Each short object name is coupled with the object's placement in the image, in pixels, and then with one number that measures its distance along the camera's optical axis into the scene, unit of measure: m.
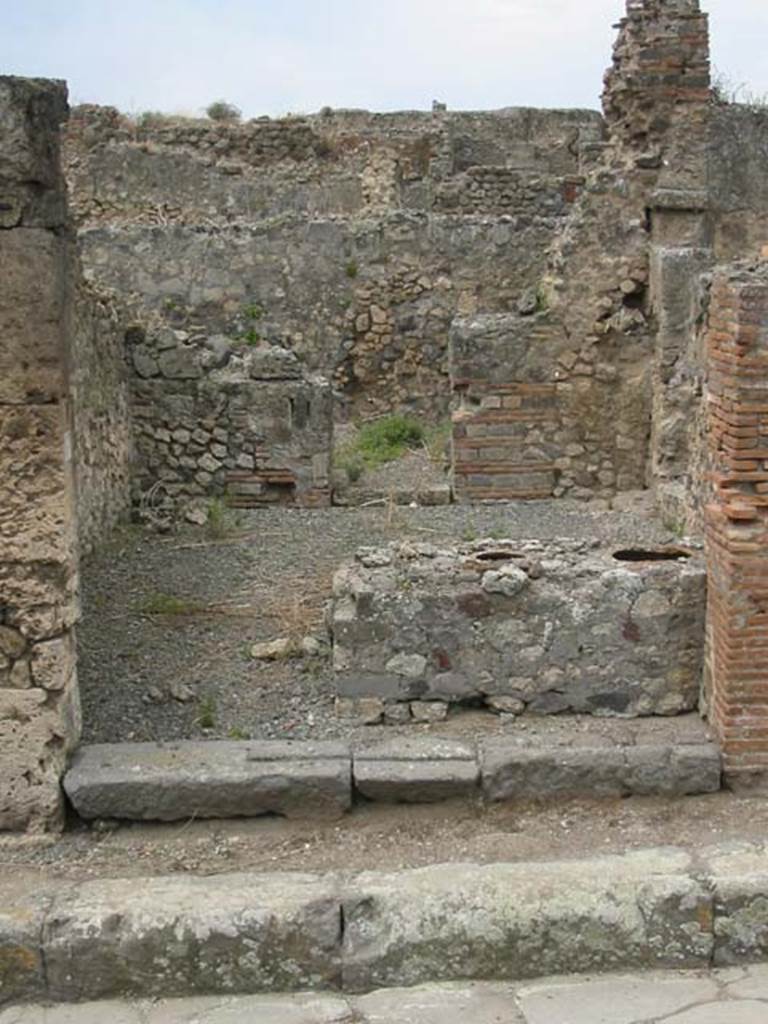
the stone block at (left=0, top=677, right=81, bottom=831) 4.90
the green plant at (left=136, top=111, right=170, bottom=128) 22.42
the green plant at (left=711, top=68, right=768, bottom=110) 17.83
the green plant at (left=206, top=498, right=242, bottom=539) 8.08
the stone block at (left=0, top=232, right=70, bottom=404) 4.79
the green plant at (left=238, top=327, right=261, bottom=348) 12.19
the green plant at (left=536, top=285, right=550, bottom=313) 10.58
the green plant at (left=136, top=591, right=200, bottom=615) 6.54
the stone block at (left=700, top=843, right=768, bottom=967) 4.42
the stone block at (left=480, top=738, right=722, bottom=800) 5.04
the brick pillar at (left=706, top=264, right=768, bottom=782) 4.93
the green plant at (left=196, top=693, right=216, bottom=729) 5.44
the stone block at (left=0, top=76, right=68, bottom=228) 4.73
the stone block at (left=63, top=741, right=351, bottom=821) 4.91
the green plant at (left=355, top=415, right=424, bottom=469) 12.24
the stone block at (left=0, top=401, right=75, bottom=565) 4.83
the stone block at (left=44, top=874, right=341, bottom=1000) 4.29
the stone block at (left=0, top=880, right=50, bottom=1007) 4.28
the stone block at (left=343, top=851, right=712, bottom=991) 4.36
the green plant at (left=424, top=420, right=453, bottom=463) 12.12
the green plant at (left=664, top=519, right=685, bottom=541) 7.37
